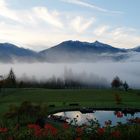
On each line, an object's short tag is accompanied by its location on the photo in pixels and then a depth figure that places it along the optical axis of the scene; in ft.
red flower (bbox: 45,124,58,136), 26.17
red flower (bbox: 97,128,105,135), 26.57
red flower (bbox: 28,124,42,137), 25.87
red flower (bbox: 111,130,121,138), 25.99
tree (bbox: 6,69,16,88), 258.53
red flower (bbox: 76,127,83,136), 26.51
